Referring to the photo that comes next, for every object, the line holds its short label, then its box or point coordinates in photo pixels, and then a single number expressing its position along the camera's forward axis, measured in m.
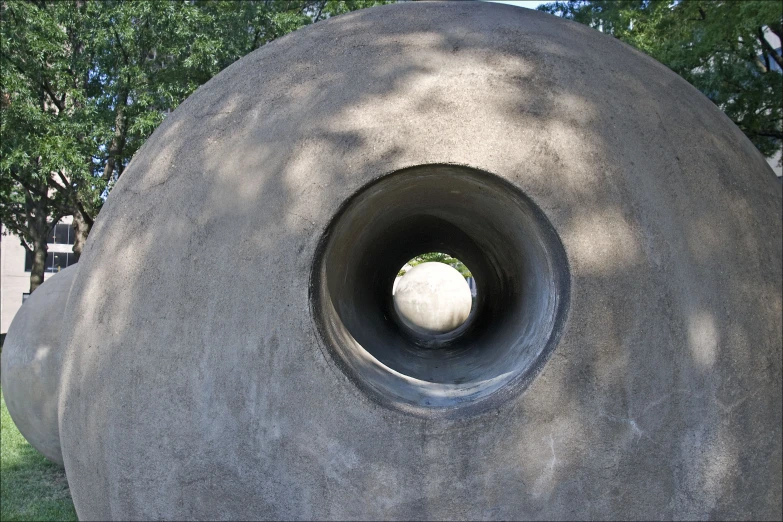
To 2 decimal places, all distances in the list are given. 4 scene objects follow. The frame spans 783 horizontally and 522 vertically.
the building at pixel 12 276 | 31.53
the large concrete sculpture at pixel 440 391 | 2.41
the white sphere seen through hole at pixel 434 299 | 14.34
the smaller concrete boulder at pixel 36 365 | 5.71
